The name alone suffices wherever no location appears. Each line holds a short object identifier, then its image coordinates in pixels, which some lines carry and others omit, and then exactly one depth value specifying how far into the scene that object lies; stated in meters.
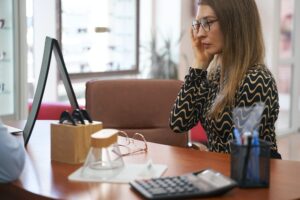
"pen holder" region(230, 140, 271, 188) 1.47
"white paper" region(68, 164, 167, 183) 1.52
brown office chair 2.48
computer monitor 1.84
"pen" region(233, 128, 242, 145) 1.48
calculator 1.38
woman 1.99
